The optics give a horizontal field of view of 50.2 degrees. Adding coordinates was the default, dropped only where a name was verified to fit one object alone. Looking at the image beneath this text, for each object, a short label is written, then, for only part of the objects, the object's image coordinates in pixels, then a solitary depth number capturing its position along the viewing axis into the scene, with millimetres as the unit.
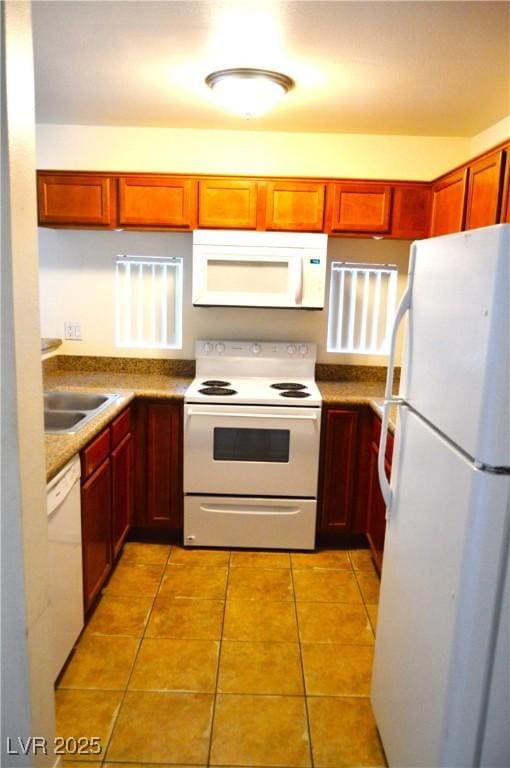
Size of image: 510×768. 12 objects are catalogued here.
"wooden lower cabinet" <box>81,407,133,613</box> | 2279
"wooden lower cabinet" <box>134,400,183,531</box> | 3109
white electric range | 3021
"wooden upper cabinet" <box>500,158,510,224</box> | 2164
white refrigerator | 1118
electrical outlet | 3580
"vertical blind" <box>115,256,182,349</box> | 3533
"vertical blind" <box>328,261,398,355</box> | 3531
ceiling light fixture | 2318
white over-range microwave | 3107
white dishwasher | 1854
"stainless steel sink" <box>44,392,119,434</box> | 2818
